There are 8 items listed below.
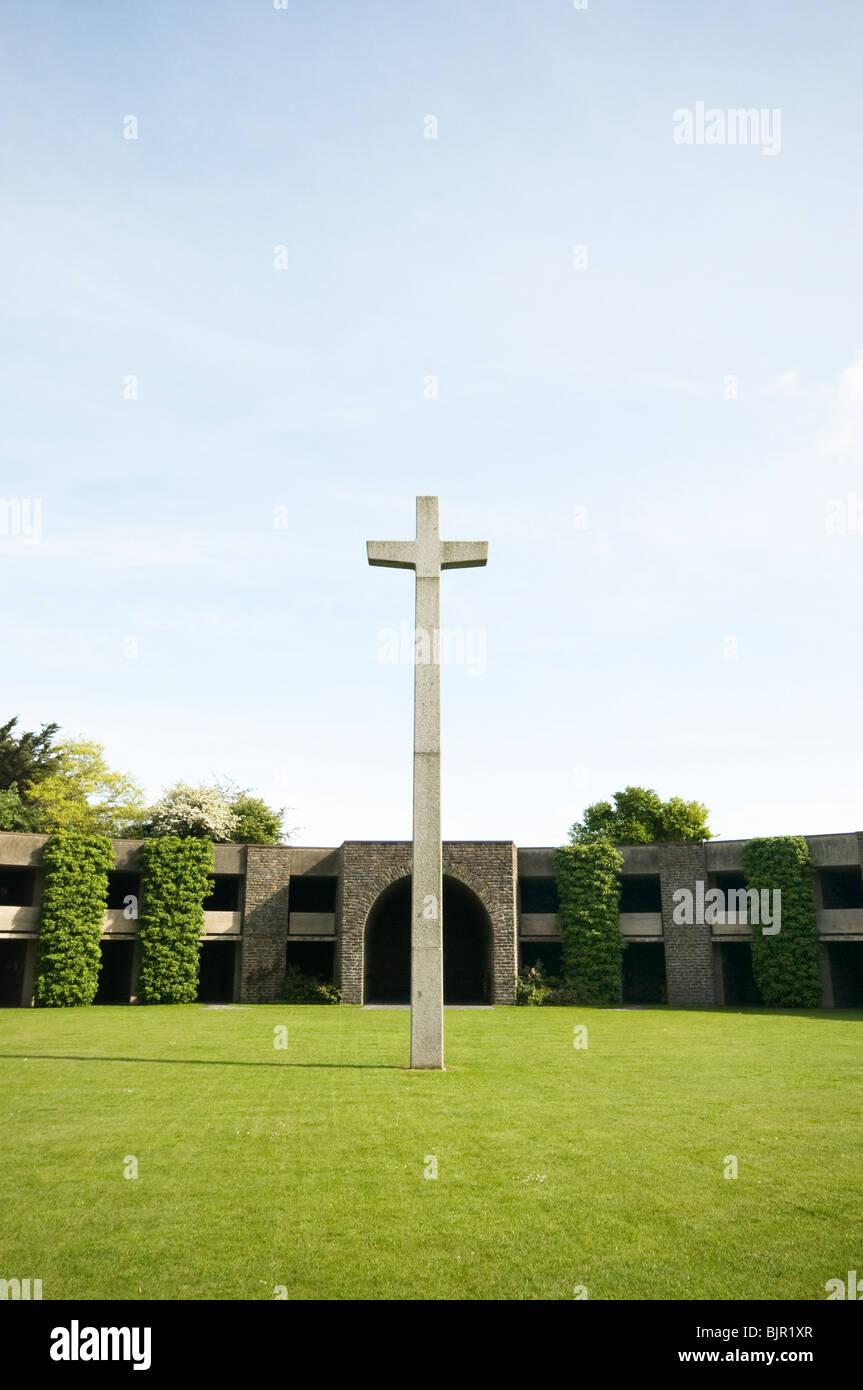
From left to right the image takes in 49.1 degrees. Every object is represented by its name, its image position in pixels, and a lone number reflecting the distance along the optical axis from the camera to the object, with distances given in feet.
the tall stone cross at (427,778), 50.60
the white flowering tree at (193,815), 121.29
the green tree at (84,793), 177.58
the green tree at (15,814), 145.52
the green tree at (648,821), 199.62
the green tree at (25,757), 174.70
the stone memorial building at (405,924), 104.17
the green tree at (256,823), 138.51
